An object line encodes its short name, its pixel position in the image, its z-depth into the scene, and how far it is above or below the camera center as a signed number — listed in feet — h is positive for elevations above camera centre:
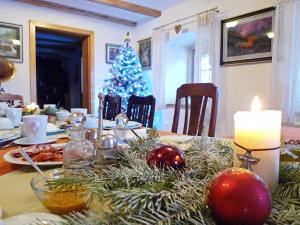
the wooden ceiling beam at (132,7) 12.21 +4.67
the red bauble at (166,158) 1.42 -0.35
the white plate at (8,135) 3.22 -0.55
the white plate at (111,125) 4.27 -0.51
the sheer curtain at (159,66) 13.60 +1.73
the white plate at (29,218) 1.11 -0.57
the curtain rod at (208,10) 10.85 +3.93
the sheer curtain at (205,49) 10.78 +2.19
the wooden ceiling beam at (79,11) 12.88 +4.82
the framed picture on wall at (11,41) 12.21 +2.71
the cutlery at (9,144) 3.00 -0.60
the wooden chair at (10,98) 9.56 -0.09
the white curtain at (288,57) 8.19 +1.40
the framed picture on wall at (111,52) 15.65 +2.82
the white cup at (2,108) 5.13 -0.29
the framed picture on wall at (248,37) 9.17 +2.41
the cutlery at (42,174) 1.46 -0.47
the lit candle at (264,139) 1.24 -0.20
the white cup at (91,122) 4.09 -0.43
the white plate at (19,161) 2.00 -0.55
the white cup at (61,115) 5.75 -0.44
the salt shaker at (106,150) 1.73 -0.37
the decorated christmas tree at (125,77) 14.33 +1.15
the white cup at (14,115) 4.51 -0.35
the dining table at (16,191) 1.40 -0.63
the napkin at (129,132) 3.43 -0.52
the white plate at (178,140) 2.83 -0.54
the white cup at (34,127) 2.90 -0.37
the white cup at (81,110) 5.30 -0.30
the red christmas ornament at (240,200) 0.87 -0.36
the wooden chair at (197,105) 4.58 -0.13
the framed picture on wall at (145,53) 15.33 +2.80
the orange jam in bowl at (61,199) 1.27 -0.54
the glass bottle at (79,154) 1.60 -0.42
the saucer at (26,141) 2.96 -0.56
